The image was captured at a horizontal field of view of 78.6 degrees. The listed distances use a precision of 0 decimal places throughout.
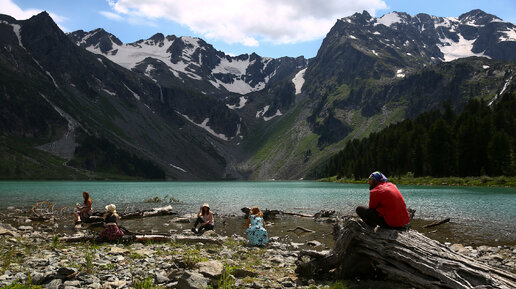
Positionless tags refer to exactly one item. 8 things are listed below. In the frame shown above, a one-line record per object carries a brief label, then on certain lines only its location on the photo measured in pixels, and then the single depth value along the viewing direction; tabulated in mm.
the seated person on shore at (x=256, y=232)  18562
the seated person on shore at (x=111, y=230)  17469
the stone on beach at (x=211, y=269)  9914
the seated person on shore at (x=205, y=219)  23406
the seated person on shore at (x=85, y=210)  26484
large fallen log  8617
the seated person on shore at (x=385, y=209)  10227
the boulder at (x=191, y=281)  8710
